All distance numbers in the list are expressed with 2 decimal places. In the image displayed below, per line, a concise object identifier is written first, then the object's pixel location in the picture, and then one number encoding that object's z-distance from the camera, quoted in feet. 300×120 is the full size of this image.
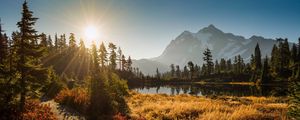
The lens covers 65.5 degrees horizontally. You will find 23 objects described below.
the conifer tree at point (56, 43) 349.29
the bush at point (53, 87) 89.99
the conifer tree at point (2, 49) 122.35
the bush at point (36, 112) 39.06
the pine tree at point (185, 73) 529.86
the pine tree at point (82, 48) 305.73
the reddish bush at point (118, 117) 42.54
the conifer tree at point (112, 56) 348.18
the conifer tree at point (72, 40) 314.96
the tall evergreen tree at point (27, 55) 53.11
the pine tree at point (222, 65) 493.89
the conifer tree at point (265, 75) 300.81
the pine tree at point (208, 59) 410.80
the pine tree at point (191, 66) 444.18
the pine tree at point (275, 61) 335.18
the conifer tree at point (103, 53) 305.77
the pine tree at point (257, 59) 371.15
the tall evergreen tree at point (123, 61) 395.14
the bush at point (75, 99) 51.50
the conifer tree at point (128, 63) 414.37
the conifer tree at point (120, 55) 394.60
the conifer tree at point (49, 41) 347.85
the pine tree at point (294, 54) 331.88
